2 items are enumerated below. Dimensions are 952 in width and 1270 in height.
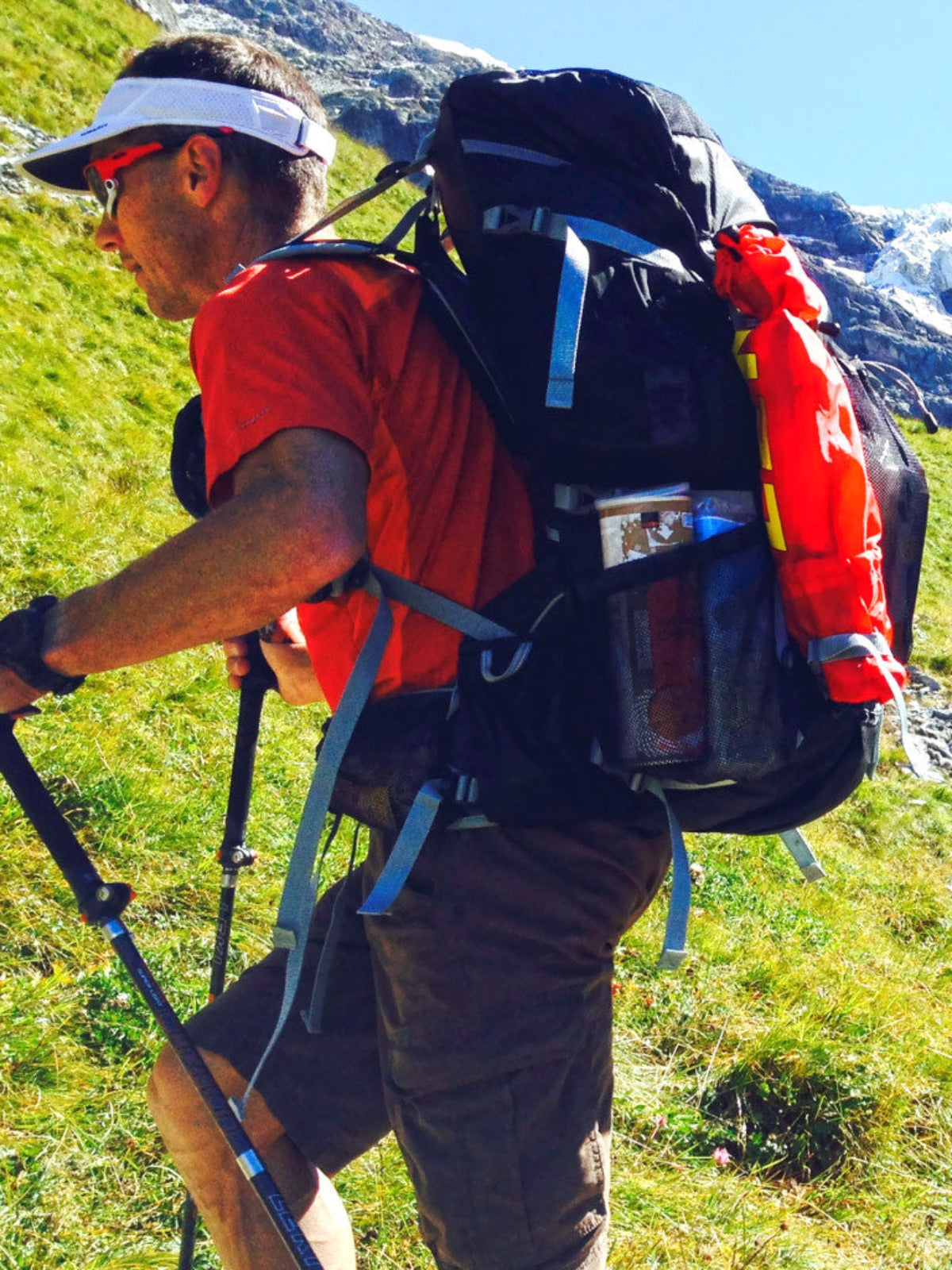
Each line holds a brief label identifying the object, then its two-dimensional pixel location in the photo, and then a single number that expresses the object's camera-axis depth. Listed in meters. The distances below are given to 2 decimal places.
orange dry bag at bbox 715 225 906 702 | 2.02
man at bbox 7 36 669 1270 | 2.02
